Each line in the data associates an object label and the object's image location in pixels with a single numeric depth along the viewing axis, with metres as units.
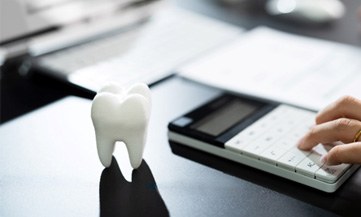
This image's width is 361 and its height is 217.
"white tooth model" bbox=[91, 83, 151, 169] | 0.61
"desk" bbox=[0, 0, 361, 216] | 0.60
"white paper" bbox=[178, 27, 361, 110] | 0.79
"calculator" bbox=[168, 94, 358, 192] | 0.63
